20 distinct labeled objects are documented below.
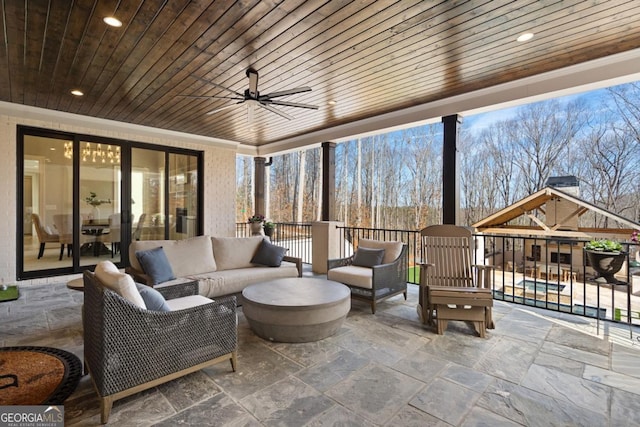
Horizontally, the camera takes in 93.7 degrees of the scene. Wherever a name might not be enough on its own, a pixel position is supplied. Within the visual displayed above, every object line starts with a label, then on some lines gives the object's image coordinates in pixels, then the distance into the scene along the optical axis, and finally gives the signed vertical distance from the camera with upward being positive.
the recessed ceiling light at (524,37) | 2.95 +1.75
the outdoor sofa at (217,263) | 3.62 -0.72
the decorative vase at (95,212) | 5.89 -0.02
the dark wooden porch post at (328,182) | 6.63 +0.66
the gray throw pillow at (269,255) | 4.52 -0.66
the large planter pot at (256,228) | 7.29 -0.40
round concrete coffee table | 2.78 -0.96
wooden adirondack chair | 3.06 -0.82
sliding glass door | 5.32 +0.26
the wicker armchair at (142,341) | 1.77 -0.86
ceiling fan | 3.63 +1.40
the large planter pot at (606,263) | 3.00 -0.52
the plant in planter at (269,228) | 7.25 -0.40
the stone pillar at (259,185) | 8.09 +0.73
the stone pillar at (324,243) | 6.07 -0.64
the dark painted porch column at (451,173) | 4.68 +0.61
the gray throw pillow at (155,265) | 3.43 -0.63
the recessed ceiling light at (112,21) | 2.69 +1.74
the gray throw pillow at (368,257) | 4.25 -0.65
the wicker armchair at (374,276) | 3.75 -0.85
